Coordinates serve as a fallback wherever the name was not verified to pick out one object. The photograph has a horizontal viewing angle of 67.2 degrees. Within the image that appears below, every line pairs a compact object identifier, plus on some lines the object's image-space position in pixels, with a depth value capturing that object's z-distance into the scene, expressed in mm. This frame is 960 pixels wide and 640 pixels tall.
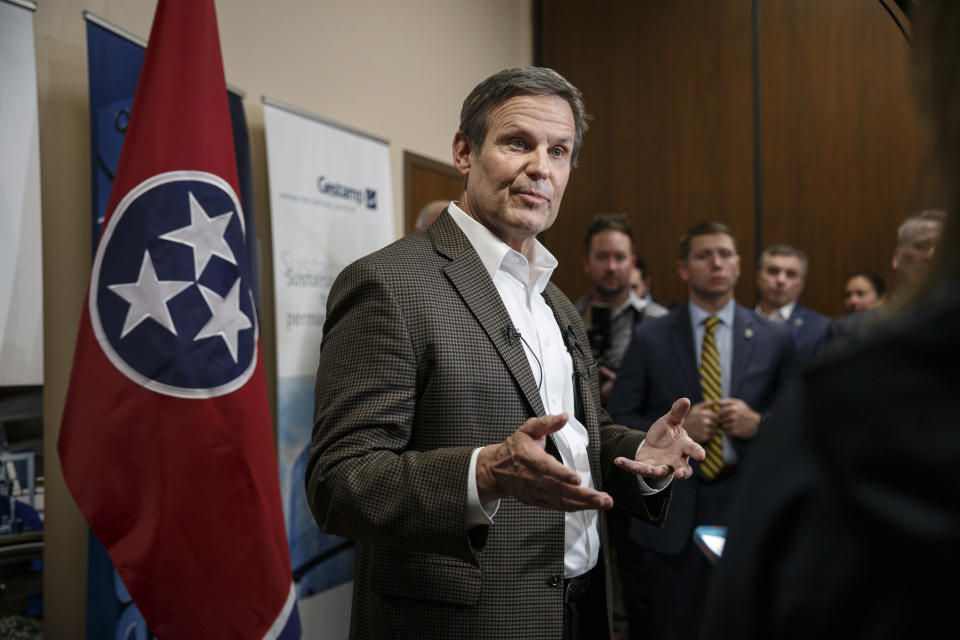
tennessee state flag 1810
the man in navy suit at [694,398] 2719
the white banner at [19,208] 1814
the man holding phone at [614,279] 3527
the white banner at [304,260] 2746
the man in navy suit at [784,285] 4418
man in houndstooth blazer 1045
